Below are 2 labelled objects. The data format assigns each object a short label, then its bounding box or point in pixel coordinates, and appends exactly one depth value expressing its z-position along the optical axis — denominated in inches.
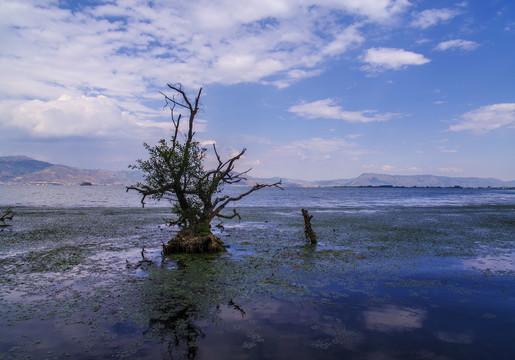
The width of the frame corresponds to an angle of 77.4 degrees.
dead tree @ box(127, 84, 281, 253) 848.9
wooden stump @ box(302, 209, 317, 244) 941.2
